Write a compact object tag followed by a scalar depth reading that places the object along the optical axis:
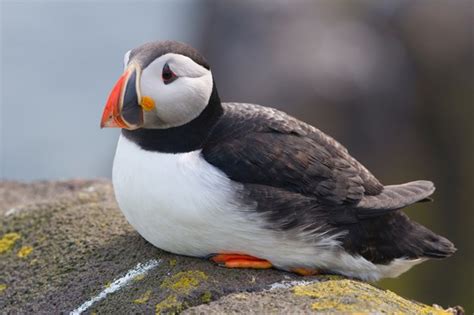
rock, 7.52
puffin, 7.86
